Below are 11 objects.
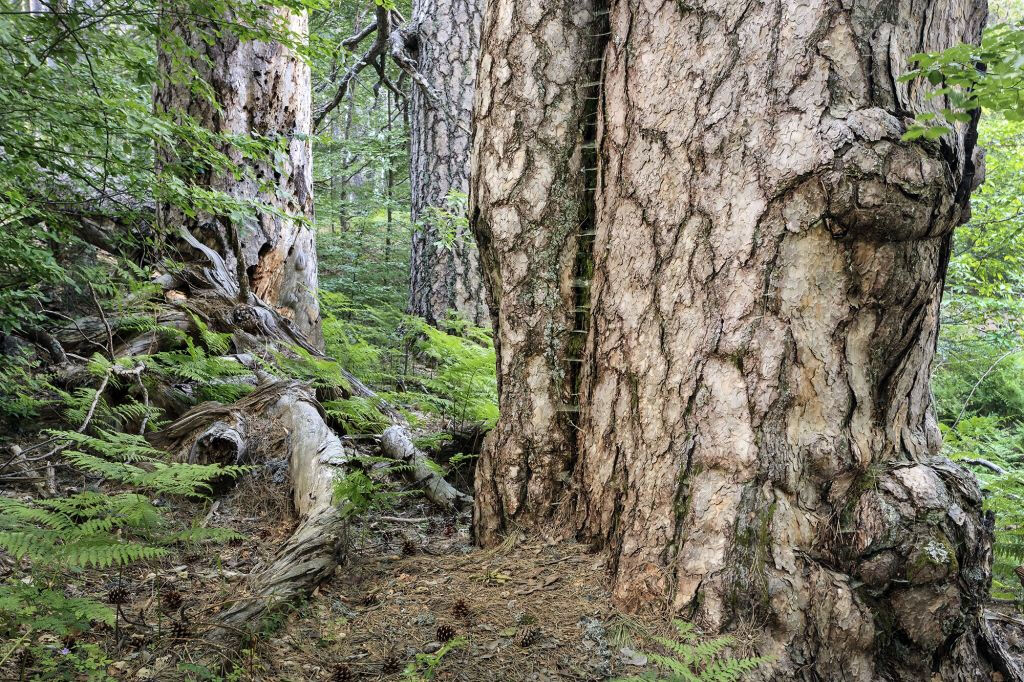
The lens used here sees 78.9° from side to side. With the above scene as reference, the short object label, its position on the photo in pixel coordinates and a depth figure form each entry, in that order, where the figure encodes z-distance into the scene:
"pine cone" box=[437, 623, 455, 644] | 2.25
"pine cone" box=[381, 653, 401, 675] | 2.09
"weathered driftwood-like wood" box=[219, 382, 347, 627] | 2.46
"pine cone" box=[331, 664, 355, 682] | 2.05
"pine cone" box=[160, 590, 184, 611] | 2.45
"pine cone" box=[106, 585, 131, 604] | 2.32
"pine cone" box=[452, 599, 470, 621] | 2.37
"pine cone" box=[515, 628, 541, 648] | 2.20
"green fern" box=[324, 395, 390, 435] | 3.83
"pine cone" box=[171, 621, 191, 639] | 2.21
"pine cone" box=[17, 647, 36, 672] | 2.00
